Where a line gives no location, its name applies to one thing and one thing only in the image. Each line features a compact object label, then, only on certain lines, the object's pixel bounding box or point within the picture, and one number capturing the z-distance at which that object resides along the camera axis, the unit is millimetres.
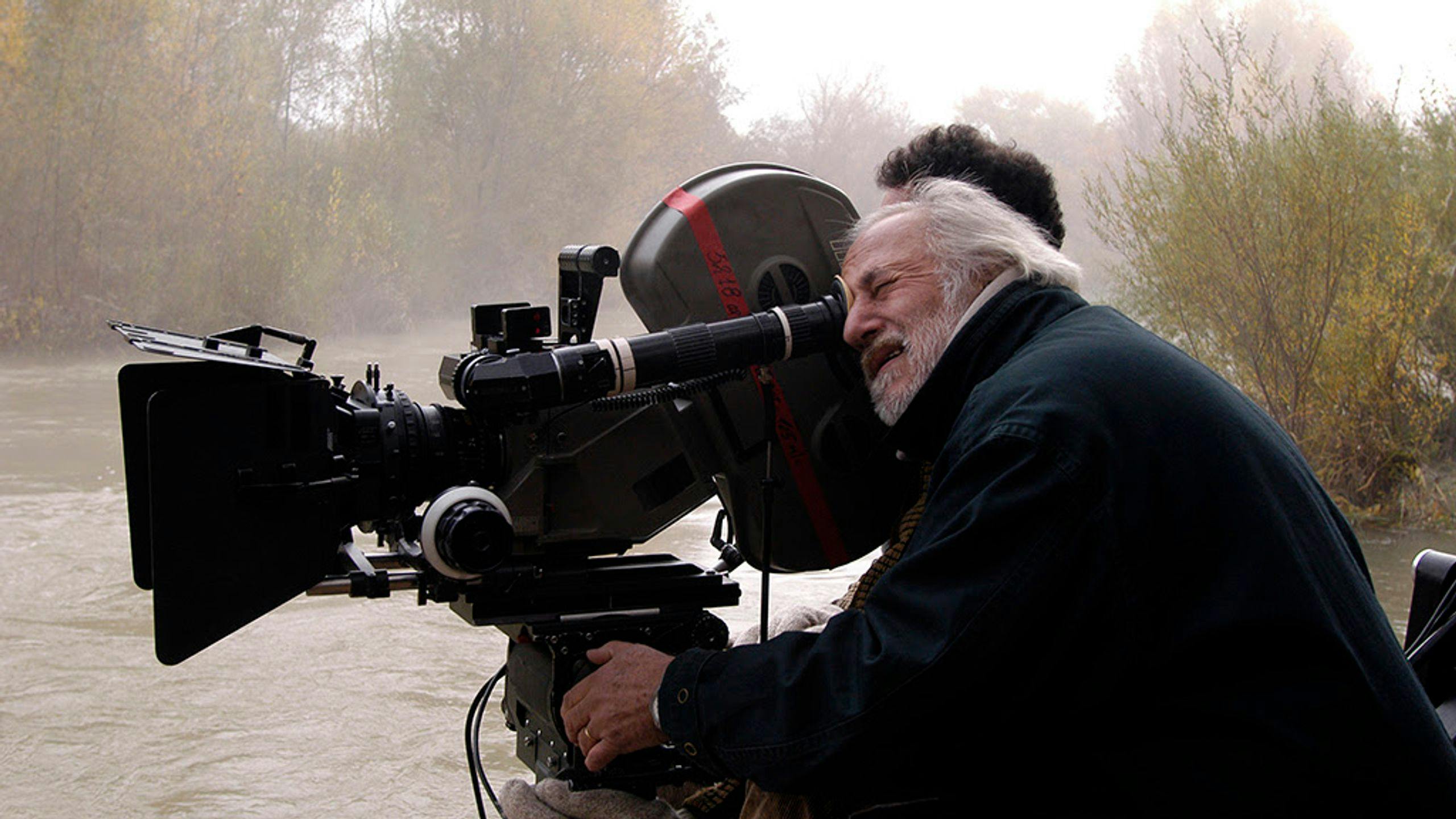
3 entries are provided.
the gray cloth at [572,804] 2810
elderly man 2462
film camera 2653
